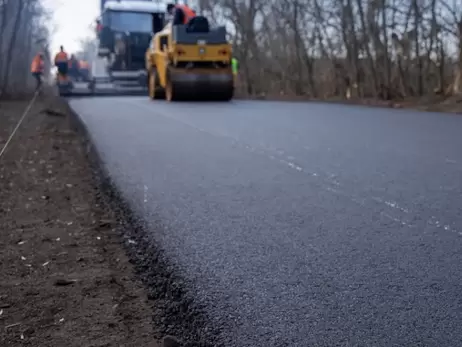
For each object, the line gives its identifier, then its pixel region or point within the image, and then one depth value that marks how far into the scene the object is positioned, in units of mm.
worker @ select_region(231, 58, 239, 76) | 28706
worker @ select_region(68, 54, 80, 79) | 28466
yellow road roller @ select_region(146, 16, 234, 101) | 18672
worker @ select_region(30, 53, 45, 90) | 25719
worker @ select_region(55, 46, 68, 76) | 25656
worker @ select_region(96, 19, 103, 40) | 26706
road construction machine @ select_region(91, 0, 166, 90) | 26094
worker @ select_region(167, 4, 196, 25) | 19503
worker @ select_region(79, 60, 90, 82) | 29844
